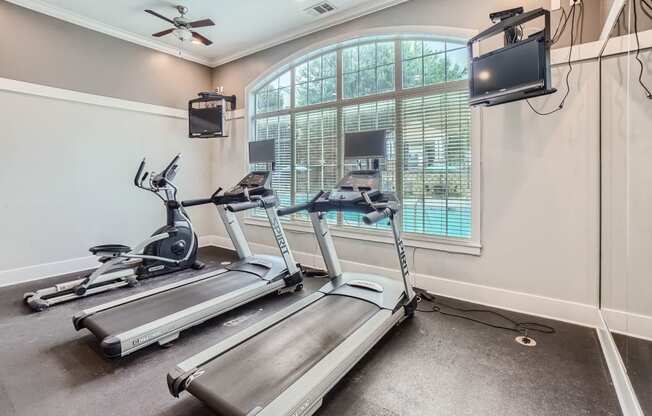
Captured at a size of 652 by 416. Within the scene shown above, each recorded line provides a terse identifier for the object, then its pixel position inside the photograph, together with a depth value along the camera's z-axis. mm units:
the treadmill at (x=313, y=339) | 1691
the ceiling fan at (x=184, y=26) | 4051
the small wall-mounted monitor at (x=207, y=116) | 5402
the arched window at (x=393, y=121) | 3578
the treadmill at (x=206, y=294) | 2461
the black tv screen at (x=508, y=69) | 2581
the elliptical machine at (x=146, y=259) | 3492
